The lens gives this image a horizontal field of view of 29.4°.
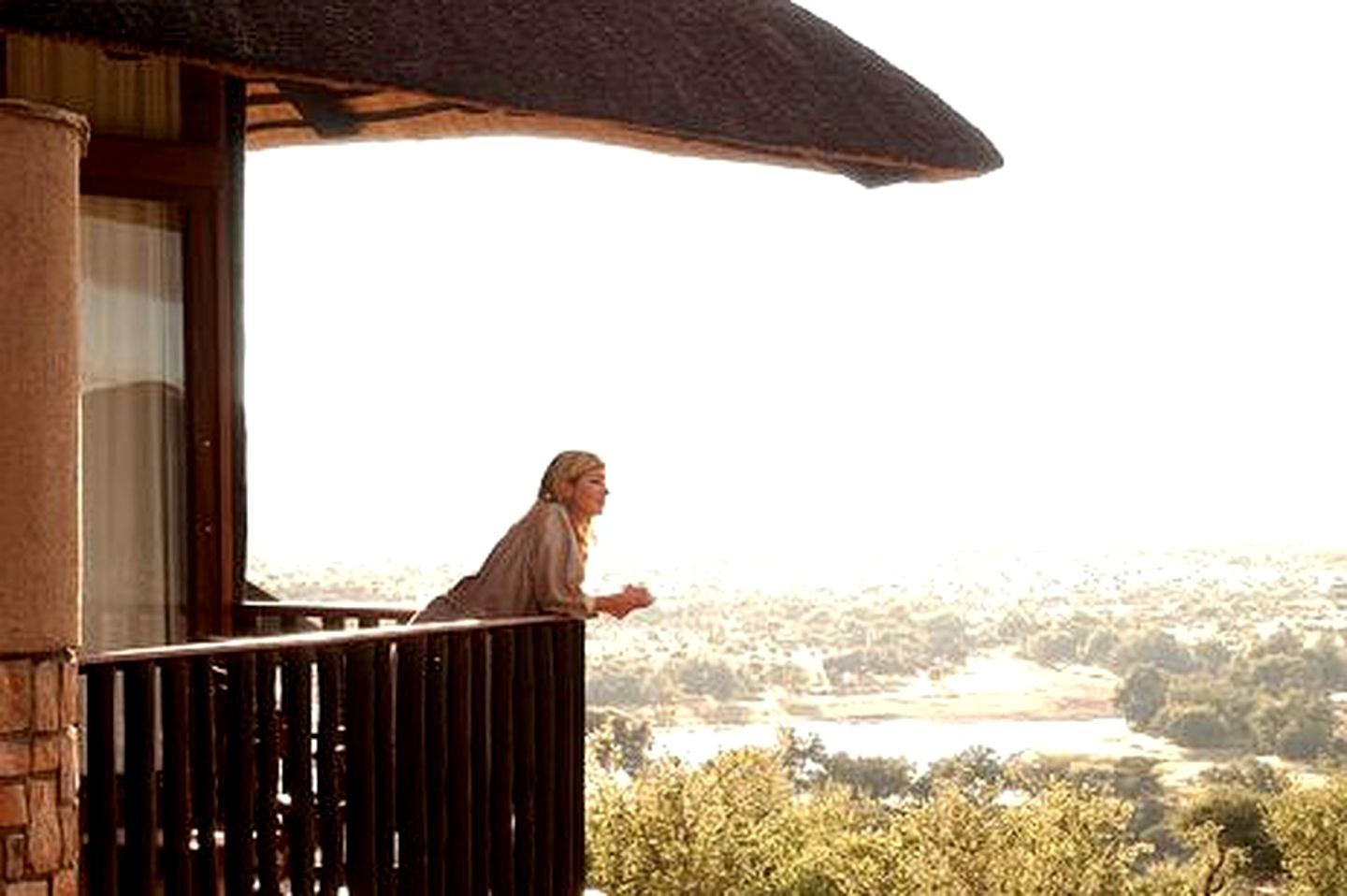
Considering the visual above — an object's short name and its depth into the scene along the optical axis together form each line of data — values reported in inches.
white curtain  366.9
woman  346.6
